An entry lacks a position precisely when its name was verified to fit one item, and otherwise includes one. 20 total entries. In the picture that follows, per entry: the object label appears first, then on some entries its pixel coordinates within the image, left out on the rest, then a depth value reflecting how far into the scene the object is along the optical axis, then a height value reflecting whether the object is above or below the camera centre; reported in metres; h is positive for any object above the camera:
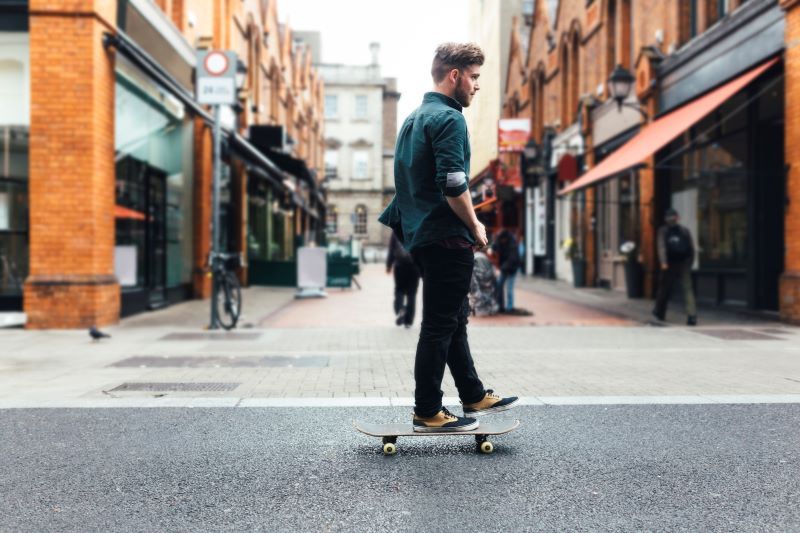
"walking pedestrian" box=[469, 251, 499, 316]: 12.44 -0.60
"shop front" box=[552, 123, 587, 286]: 21.69 +1.28
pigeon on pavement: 8.53 -0.93
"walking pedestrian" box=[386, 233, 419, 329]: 10.78 -0.46
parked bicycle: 10.32 -0.53
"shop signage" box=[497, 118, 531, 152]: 23.09 +3.76
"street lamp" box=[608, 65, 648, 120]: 15.23 +3.41
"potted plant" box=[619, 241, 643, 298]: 16.39 -0.39
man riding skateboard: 3.72 +0.11
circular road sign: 10.78 +2.70
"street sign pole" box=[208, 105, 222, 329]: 10.54 +0.80
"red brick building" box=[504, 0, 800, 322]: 11.17 +1.96
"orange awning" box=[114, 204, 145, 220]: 11.43 +0.61
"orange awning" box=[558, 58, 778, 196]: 10.87 +1.99
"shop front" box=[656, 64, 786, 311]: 11.75 +0.91
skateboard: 3.75 -0.90
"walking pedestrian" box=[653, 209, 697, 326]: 11.12 -0.05
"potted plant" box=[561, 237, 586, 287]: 21.27 -0.29
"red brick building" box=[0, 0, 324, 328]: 9.88 +1.43
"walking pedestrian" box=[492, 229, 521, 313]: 12.89 -0.16
